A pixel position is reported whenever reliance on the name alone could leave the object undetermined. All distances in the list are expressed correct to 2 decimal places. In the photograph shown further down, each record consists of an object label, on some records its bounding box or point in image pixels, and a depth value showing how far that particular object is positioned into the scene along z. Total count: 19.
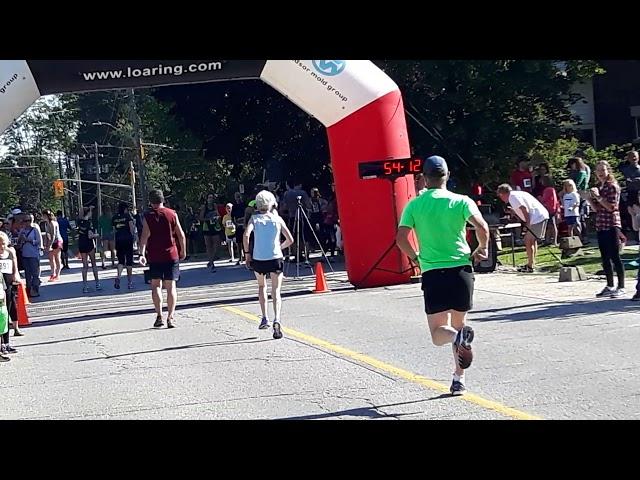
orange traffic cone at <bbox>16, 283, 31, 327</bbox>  16.18
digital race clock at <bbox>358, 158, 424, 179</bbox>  18.02
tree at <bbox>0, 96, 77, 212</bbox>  86.69
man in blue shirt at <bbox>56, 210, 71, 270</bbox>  32.40
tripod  22.62
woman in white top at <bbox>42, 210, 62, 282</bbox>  25.33
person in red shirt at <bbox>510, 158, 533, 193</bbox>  23.44
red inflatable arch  16.94
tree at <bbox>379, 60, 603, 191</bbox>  25.20
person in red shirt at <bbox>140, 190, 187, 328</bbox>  14.47
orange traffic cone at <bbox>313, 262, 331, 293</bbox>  18.41
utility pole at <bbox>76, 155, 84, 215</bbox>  79.57
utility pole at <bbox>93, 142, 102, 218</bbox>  70.00
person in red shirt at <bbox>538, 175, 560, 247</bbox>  21.50
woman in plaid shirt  13.90
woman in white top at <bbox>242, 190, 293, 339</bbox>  12.88
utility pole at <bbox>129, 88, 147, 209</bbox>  49.06
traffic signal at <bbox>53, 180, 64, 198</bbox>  56.18
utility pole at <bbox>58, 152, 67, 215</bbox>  90.90
